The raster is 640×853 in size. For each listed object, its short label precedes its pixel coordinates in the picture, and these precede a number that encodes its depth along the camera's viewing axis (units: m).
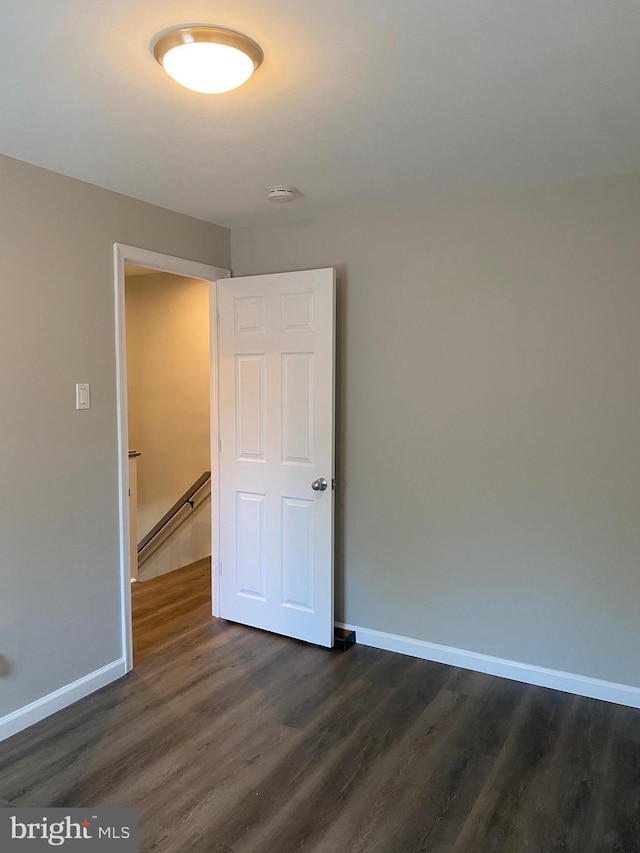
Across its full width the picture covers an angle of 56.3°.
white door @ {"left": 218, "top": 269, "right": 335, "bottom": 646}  3.29
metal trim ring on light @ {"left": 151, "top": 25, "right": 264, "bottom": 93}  1.54
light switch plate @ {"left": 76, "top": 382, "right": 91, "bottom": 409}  2.77
